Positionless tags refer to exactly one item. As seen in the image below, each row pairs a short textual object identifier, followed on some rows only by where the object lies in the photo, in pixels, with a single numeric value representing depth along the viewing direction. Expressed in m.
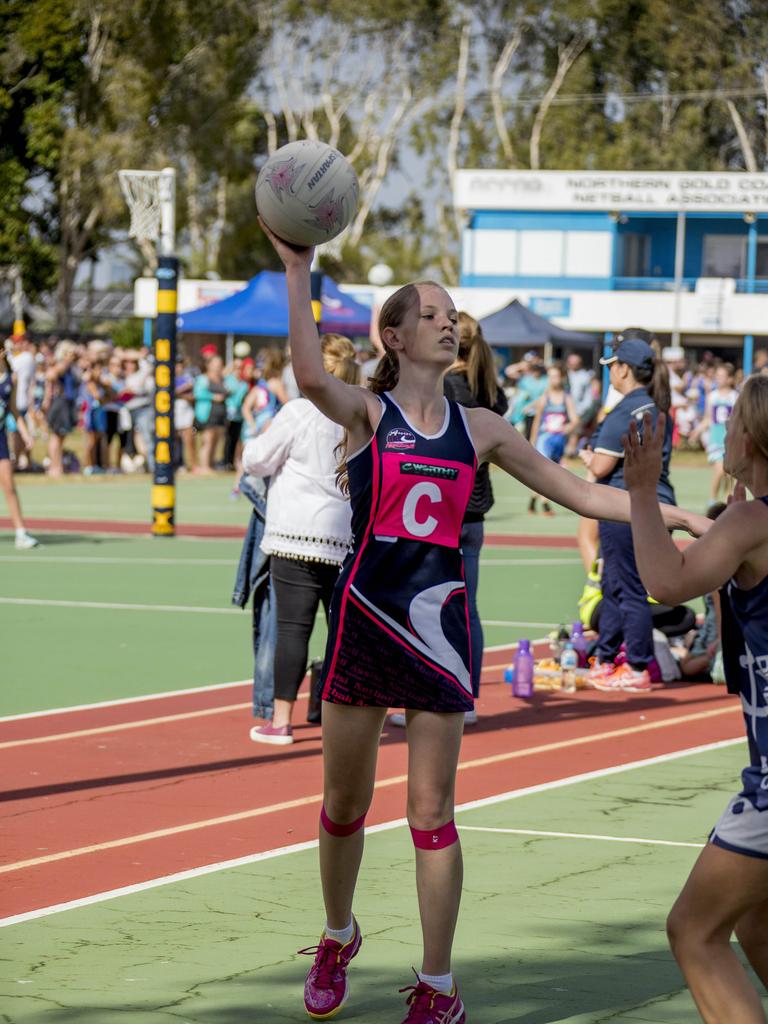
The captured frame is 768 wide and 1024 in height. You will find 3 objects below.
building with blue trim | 66.38
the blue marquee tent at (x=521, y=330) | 41.47
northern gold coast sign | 67.56
